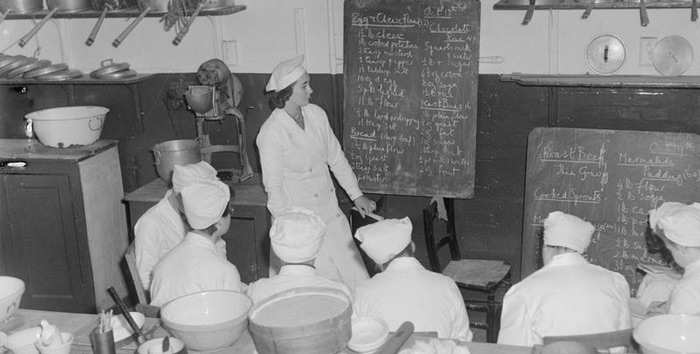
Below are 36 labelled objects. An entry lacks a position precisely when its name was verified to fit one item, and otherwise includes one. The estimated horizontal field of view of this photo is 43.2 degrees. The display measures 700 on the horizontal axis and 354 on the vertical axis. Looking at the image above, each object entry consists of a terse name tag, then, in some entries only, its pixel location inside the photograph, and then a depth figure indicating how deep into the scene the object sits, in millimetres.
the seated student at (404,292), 3199
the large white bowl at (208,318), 2787
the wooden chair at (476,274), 4949
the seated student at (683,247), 3268
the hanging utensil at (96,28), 5715
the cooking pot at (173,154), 5633
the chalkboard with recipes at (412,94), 5422
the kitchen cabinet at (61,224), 5730
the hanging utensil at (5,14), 6042
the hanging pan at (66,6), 5906
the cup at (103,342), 2744
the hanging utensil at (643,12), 4770
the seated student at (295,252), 3217
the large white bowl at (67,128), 5789
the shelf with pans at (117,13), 5691
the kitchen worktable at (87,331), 2807
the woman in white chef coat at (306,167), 4938
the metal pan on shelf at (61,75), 6094
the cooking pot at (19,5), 6094
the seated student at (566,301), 3211
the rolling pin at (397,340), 2628
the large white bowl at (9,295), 3156
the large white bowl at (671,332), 2592
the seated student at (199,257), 3447
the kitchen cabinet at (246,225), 5363
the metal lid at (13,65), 6121
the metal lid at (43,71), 6086
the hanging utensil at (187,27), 5625
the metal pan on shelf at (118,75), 5996
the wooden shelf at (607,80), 4953
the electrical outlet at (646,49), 5098
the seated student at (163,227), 4109
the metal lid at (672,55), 5035
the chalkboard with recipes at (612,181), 4980
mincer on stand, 5641
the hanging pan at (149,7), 5738
